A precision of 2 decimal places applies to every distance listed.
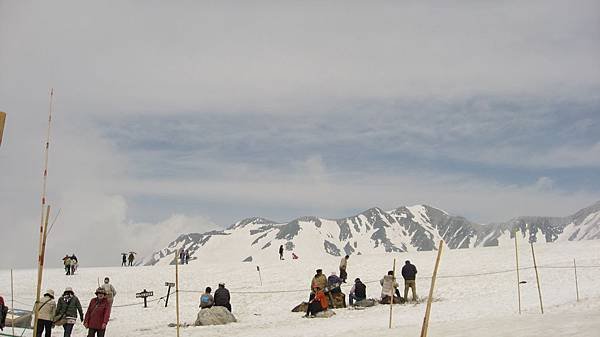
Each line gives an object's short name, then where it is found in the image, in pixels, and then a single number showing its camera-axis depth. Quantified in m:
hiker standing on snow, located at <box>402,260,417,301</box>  24.94
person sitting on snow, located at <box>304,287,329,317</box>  22.78
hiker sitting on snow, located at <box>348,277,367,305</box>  25.47
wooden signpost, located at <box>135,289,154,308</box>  29.42
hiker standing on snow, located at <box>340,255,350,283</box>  31.77
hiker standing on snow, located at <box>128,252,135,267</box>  54.12
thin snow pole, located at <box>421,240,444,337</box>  9.73
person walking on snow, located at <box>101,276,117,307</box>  21.38
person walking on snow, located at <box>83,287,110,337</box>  14.91
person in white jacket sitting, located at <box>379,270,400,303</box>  25.06
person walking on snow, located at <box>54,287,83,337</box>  16.14
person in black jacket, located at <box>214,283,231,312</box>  23.95
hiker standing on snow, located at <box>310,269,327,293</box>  24.12
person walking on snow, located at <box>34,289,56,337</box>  16.08
